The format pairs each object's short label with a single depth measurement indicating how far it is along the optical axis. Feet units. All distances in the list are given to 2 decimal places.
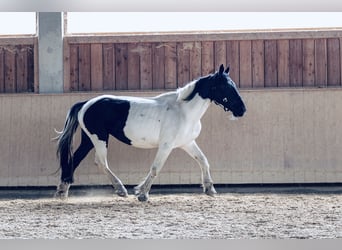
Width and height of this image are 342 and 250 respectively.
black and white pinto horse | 46.37
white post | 53.80
